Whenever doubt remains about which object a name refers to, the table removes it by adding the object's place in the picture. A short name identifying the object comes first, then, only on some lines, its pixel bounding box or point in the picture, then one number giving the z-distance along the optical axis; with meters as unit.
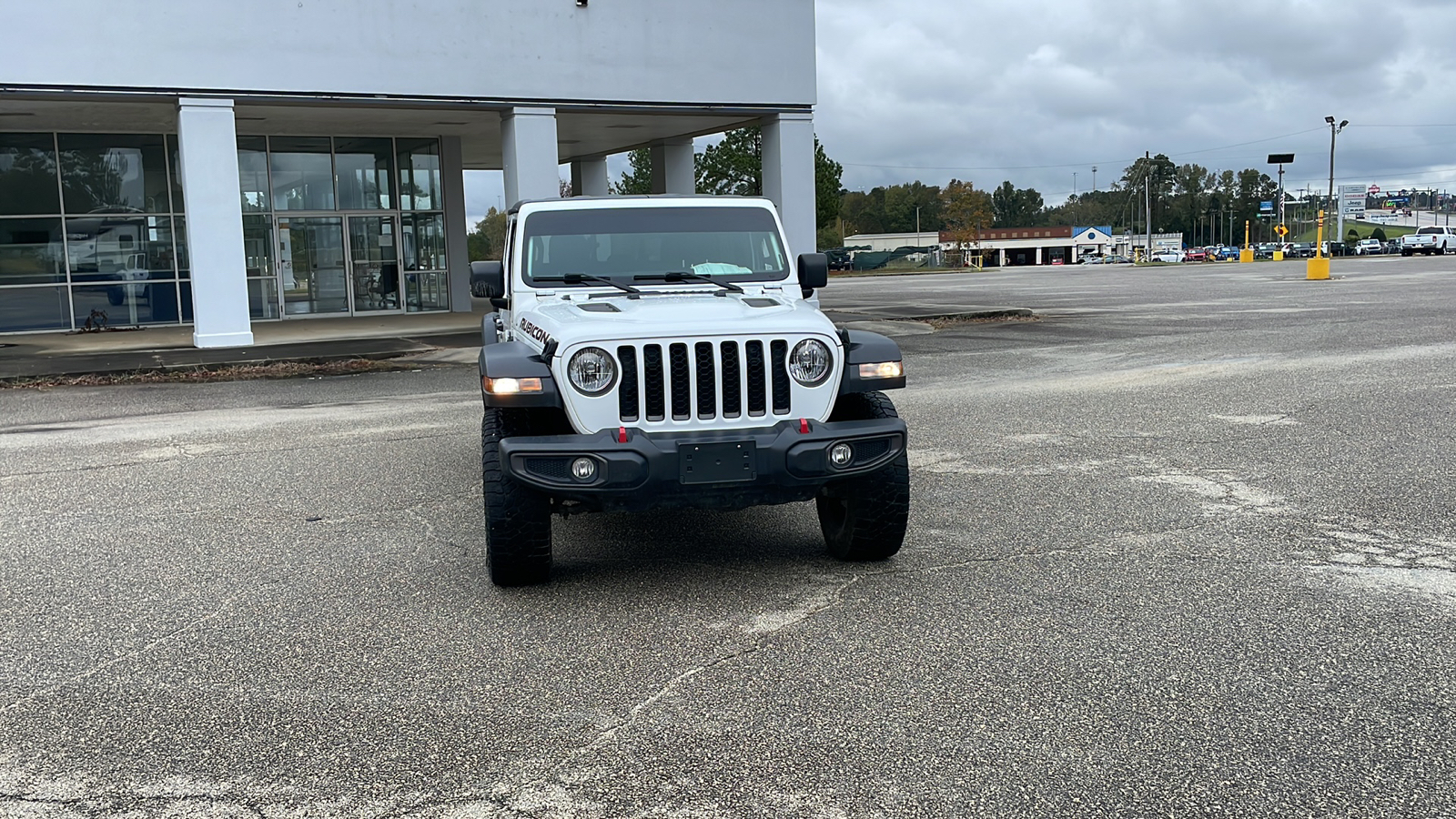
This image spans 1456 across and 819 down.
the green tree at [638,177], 60.09
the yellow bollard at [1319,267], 36.19
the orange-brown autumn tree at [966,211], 109.38
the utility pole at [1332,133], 75.76
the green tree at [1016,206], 192.38
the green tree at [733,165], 56.88
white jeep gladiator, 5.07
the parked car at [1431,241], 67.50
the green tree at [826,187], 59.44
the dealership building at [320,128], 16.84
